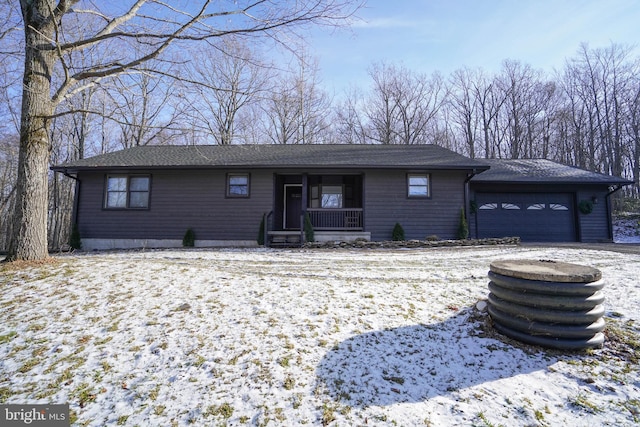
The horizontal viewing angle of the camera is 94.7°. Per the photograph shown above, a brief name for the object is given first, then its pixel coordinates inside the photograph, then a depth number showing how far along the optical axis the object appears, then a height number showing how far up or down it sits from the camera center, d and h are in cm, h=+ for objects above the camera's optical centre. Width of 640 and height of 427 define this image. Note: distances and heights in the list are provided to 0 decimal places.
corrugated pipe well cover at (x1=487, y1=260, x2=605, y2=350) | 276 -75
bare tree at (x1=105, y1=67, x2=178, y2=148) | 2038 +720
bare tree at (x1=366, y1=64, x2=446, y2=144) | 2444 +940
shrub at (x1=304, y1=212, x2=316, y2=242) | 1017 -12
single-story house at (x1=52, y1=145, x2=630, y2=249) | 1069 +120
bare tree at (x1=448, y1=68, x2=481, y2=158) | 2675 +1024
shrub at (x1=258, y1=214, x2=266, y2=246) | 1037 -23
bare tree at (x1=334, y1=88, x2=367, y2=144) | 2547 +894
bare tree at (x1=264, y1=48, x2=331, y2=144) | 2297 +843
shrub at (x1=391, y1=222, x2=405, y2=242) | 1039 -17
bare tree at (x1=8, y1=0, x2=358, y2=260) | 501 +287
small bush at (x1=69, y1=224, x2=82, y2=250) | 1062 -46
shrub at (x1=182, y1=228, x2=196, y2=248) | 1059 -43
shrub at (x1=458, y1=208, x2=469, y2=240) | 1041 -2
